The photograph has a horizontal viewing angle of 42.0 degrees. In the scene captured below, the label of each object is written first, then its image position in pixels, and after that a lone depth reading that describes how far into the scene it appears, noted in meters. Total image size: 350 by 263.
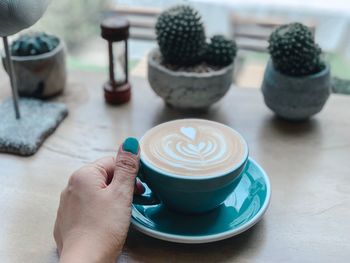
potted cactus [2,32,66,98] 0.75
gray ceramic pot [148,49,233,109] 0.70
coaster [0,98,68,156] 0.66
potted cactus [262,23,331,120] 0.67
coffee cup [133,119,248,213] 0.48
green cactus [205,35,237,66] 0.72
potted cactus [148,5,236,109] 0.69
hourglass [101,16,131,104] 0.73
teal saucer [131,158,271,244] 0.49
